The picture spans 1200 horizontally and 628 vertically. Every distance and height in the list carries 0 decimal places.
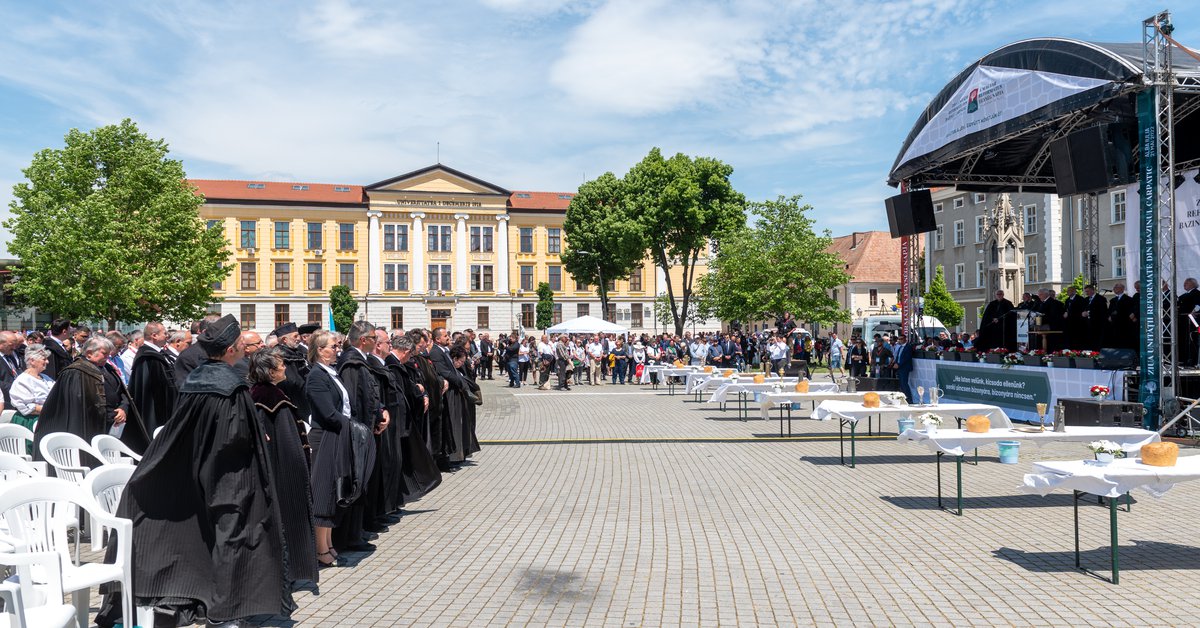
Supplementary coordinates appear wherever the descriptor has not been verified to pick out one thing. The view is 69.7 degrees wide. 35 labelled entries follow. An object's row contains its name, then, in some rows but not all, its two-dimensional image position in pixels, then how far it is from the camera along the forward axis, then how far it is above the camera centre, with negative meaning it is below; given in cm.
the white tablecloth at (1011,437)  848 -125
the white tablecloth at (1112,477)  607 -118
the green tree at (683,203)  4825 +641
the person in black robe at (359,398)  705 -66
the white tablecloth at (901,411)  1098 -127
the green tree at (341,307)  6588 +93
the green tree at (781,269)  4422 +238
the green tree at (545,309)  6462 +62
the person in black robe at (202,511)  474 -106
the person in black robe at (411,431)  855 -117
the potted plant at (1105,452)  645 -105
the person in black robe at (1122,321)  1501 -16
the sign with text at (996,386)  1573 -144
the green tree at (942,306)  5953 +54
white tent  3636 -44
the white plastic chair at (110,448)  704 -105
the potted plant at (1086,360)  1447 -80
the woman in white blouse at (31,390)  856 -69
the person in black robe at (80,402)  775 -73
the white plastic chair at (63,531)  427 -116
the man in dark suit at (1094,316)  1619 -7
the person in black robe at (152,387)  873 -68
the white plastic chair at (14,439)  773 -106
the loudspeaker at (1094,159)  1435 +264
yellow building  6894 +559
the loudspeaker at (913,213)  2011 +238
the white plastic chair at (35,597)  339 -122
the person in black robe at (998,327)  1867 -30
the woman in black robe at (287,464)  550 -93
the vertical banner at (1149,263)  1300 +74
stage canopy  1372 +369
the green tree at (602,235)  4962 +499
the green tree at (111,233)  3962 +416
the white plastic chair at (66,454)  681 -107
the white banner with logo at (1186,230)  1772 +170
